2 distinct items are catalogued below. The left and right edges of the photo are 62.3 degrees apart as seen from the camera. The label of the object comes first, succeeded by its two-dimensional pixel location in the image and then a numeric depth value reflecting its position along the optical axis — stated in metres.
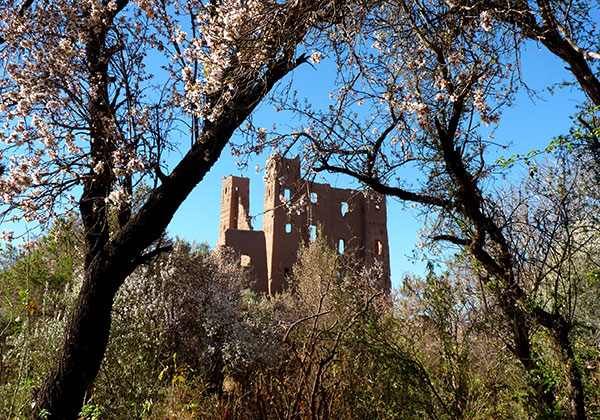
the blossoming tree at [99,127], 5.08
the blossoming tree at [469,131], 4.03
